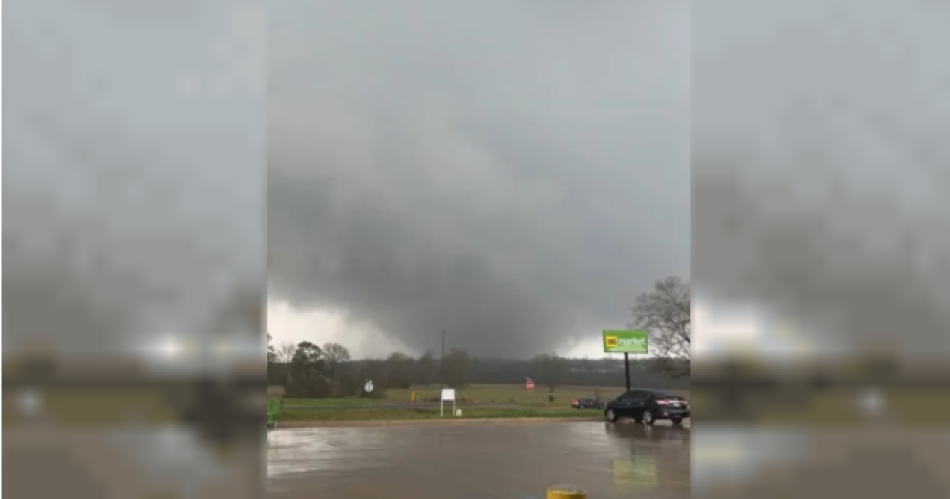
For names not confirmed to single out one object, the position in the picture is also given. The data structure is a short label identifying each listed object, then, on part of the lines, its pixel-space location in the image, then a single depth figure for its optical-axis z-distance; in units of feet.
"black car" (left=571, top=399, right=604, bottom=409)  122.72
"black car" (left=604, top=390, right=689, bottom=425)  70.79
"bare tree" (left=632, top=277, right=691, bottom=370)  134.62
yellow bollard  18.16
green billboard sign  109.70
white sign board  84.02
